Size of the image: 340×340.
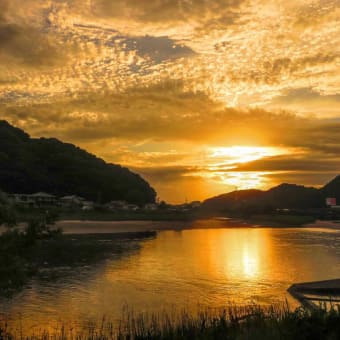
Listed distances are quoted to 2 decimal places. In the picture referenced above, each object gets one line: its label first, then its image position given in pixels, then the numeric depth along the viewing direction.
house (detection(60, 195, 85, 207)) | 138.75
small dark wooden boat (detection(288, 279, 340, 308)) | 30.68
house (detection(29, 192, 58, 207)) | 127.12
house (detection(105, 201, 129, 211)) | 151.62
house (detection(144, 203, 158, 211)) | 163.85
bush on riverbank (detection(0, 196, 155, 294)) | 17.16
